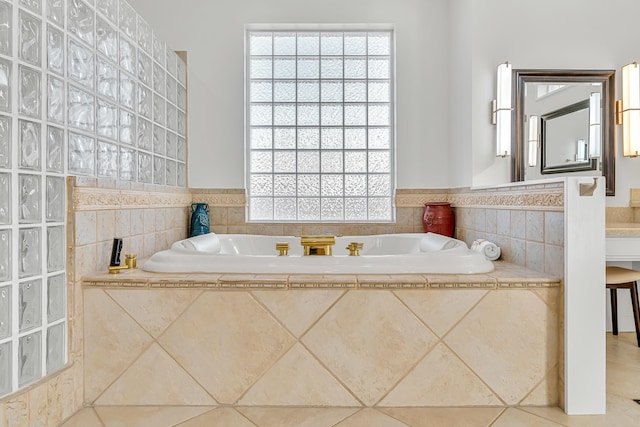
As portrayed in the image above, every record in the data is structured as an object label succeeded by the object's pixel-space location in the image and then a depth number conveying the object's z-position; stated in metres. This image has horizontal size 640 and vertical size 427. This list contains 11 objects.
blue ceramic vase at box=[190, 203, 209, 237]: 2.66
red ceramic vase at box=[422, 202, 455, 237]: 2.64
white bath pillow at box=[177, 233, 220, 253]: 2.13
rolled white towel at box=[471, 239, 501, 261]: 2.00
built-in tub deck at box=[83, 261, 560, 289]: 1.55
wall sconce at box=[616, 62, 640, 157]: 2.37
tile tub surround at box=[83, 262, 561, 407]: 1.55
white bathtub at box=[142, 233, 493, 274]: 1.64
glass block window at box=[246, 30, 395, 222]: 2.88
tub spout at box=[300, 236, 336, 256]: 1.95
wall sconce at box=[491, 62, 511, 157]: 2.33
